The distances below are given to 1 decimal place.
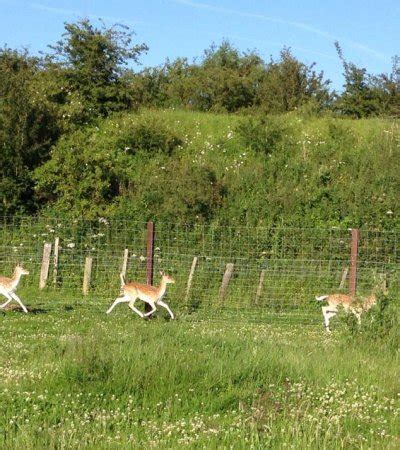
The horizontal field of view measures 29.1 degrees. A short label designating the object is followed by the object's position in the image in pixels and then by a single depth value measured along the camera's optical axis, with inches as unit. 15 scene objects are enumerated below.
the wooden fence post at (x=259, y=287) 743.9
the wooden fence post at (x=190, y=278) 756.6
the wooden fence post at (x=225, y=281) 749.9
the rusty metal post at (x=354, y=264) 659.4
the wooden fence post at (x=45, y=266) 813.9
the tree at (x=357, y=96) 1403.8
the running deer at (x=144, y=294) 649.0
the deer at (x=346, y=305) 492.4
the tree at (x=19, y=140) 993.5
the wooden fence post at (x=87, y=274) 781.3
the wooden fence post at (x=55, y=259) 818.2
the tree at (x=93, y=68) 1190.9
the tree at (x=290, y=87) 1427.2
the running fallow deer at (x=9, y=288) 662.6
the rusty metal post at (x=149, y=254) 673.4
